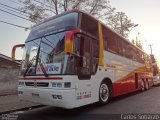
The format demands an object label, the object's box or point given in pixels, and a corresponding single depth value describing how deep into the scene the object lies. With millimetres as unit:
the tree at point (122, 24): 33206
